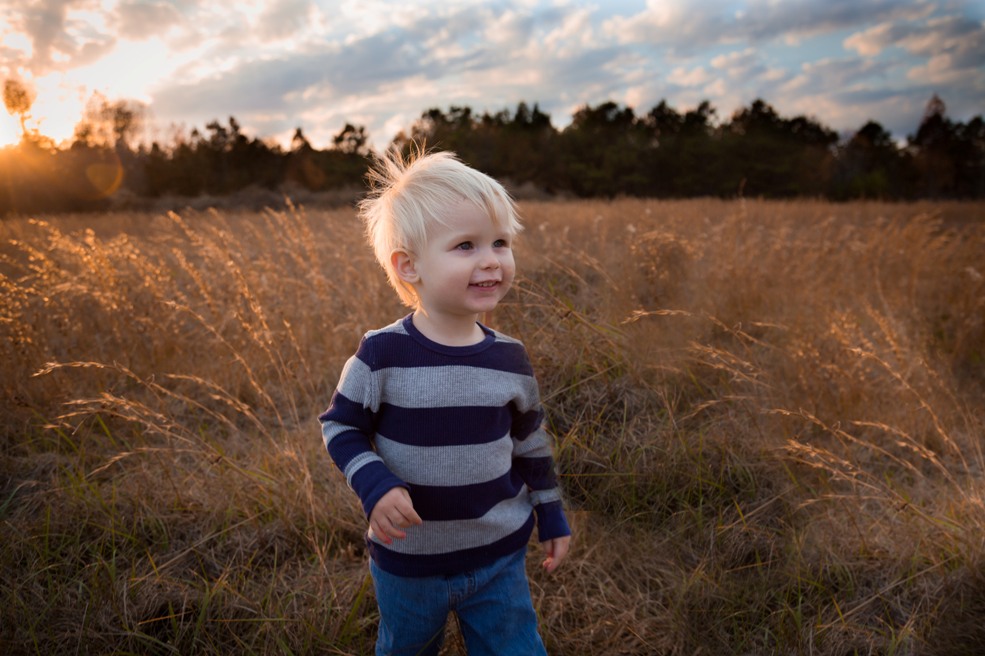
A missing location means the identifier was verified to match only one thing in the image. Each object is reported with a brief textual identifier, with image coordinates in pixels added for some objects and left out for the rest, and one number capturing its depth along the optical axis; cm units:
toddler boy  121
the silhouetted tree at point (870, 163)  3047
